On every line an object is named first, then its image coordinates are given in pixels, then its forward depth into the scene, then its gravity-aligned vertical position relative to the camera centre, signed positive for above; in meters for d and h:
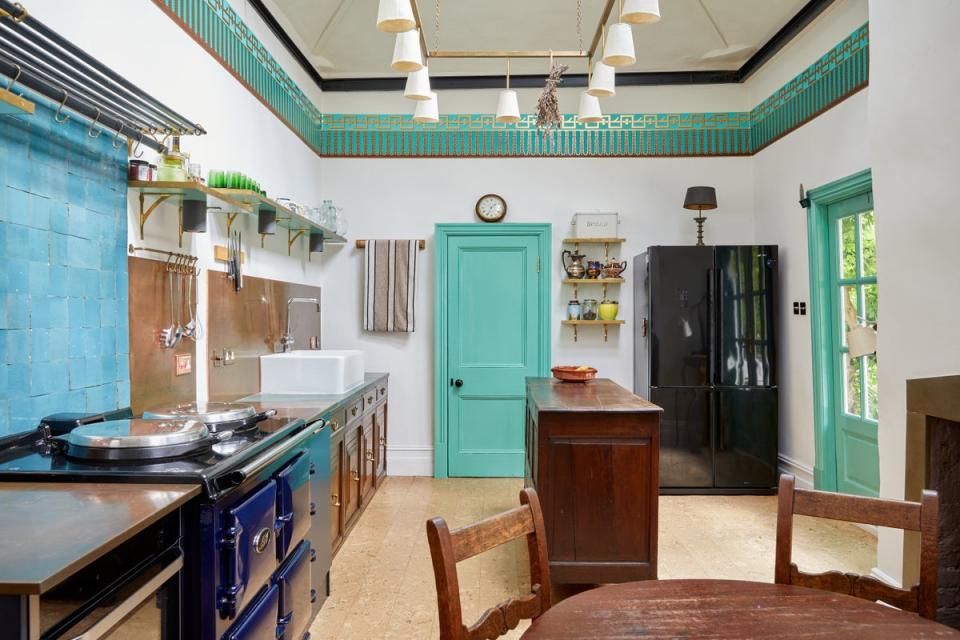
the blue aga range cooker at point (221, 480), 1.74 -0.53
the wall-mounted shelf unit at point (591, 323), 5.45 +0.01
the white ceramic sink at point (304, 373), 3.78 -0.31
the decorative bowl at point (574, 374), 4.11 -0.34
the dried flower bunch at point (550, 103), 3.32 +1.24
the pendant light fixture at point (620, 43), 2.69 +1.24
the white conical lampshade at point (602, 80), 3.03 +1.22
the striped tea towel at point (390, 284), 5.54 +0.37
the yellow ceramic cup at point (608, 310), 5.46 +0.13
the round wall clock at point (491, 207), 5.62 +1.08
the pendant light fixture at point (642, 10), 2.40 +1.24
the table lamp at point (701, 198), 5.17 +1.08
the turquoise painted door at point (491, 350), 5.57 -0.23
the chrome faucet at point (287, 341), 4.48 -0.12
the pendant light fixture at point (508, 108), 3.47 +1.24
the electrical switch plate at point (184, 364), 3.00 -0.19
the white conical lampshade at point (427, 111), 3.35 +1.18
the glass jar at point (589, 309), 5.50 +0.14
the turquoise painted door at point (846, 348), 4.07 -0.17
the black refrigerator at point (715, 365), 5.00 -0.34
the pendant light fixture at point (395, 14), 2.39 +1.23
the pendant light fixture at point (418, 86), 3.04 +1.19
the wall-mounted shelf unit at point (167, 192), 2.57 +0.59
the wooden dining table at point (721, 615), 1.30 -0.66
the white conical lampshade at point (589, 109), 3.30 +1.18
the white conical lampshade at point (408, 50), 2.70 +1.22
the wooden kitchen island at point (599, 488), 3.10 -0.84
